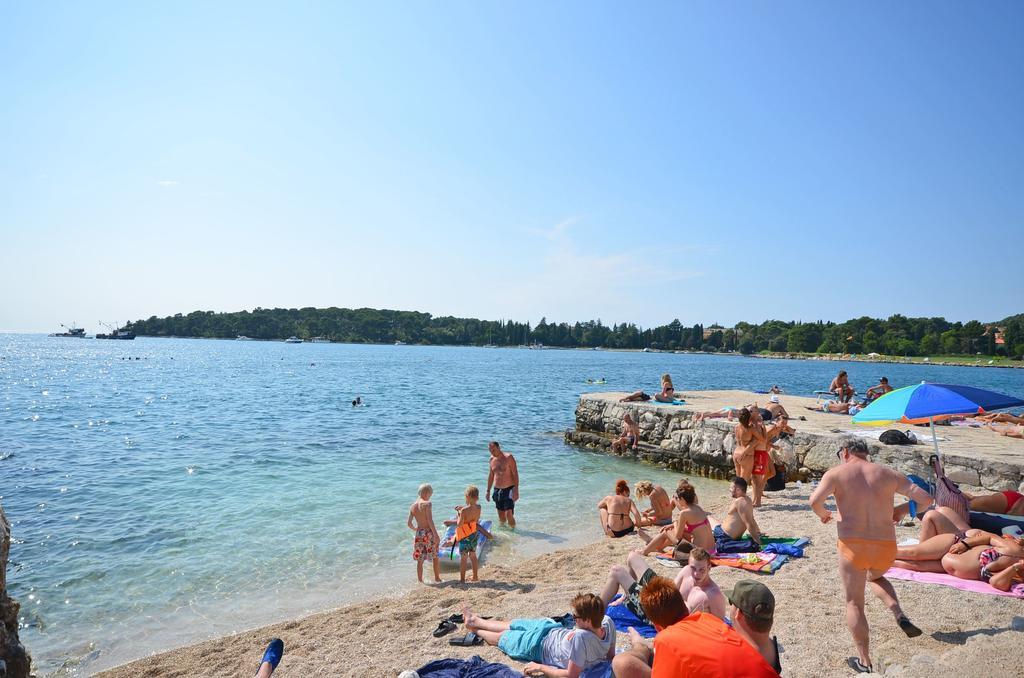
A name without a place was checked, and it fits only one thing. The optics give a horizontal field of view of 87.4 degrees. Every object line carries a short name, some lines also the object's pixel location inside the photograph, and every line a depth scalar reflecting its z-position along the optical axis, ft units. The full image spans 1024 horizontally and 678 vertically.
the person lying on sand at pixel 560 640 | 14.12
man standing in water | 33.96
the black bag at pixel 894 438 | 37.65
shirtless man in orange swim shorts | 14.97
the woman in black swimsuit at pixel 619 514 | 29.14
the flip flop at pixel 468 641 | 17.94
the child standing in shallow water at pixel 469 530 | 25.70
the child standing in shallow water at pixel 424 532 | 25.29
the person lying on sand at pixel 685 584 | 15.33
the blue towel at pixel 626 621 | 17.42
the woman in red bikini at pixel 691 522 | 23.25
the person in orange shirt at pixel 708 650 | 8.87
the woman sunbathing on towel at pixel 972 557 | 18.86
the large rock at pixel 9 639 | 15.37
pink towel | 18.43
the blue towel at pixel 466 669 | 15.11
